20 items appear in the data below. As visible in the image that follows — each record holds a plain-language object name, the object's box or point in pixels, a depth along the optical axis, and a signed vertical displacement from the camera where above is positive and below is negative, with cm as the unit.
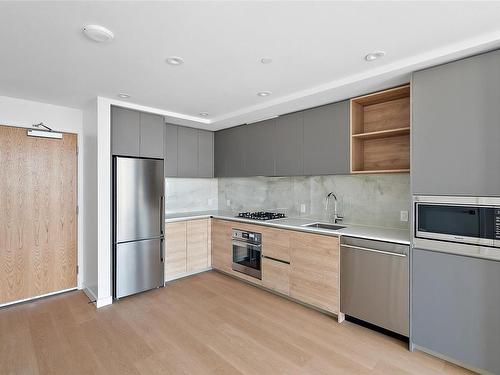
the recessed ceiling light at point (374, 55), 207 +103
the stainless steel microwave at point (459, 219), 189 -25
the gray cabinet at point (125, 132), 324 +68
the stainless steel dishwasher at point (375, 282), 233 -90
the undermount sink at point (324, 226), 322 -49
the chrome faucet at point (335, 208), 340 -28
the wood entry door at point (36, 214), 314 -35
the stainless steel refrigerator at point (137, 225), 325 -49
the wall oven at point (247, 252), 356 -92
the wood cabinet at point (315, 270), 278 -92
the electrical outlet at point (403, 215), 285 -31
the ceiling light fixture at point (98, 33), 172 +101
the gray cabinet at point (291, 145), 304 +55
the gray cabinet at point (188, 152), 412 +56
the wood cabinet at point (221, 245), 399 -90
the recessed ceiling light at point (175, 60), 215 +103
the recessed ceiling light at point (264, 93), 297 +104
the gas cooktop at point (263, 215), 382 -43
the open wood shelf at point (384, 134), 260 +55
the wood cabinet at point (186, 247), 383 -92
